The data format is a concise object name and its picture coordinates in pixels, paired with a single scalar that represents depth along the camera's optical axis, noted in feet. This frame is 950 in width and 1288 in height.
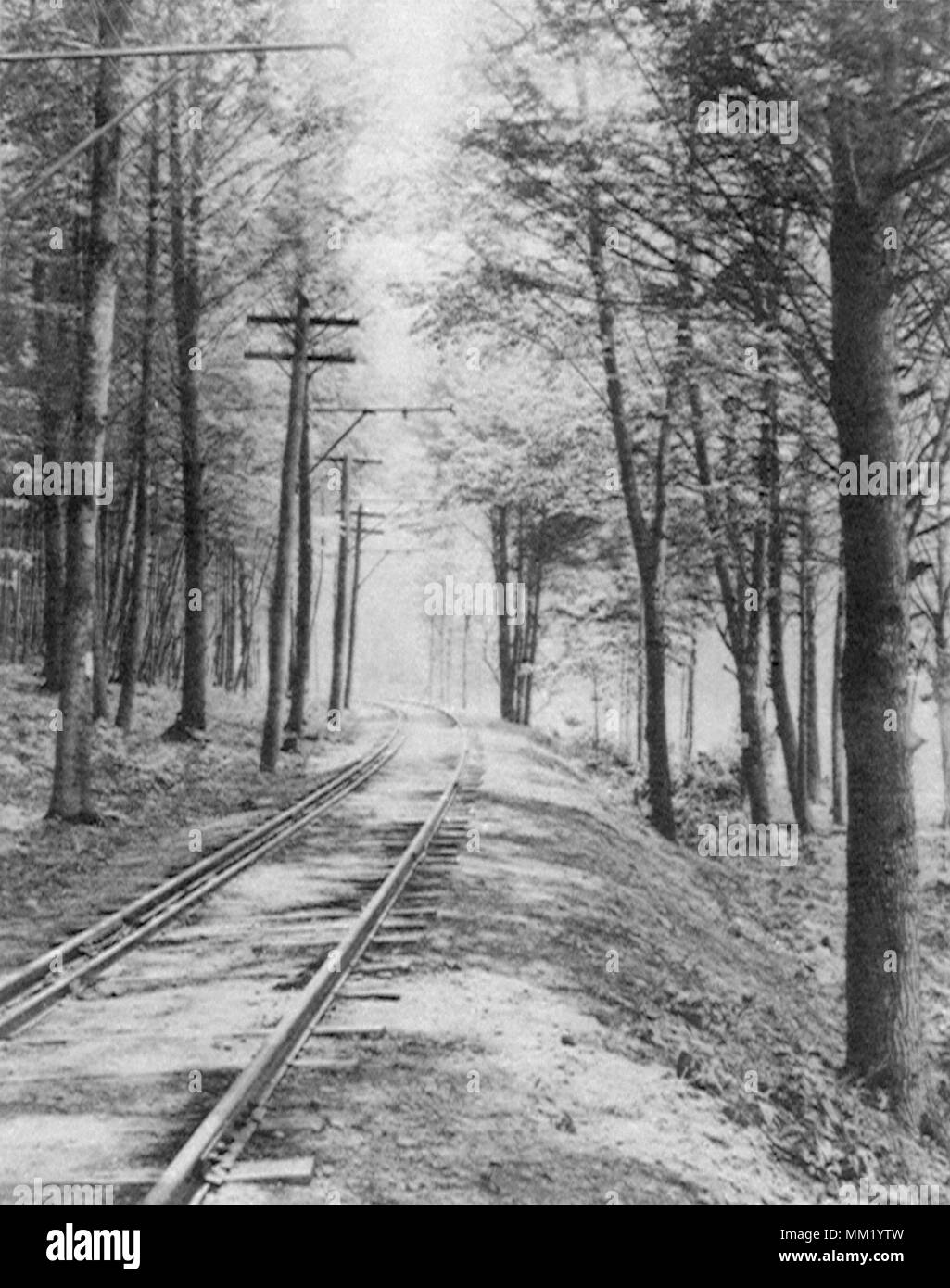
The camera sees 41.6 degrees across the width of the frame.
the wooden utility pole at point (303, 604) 87.25
